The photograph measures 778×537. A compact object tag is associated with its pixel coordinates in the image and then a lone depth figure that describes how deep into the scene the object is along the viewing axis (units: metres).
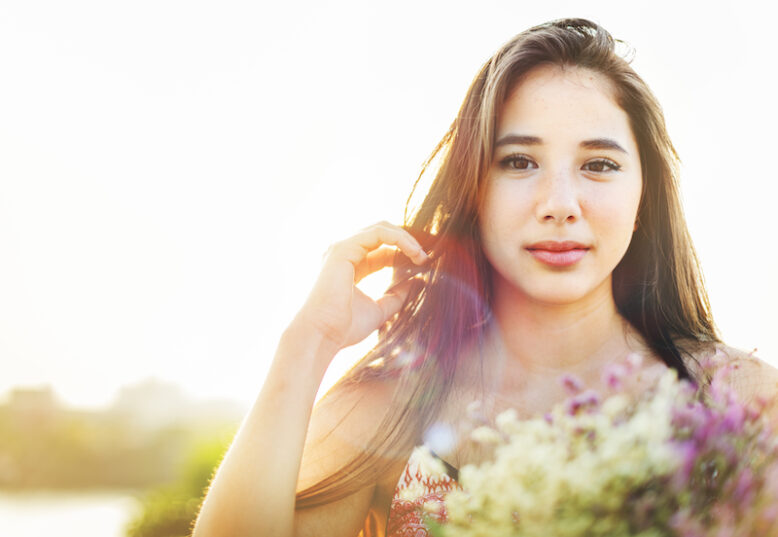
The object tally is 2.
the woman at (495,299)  2.17
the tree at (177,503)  6.92
